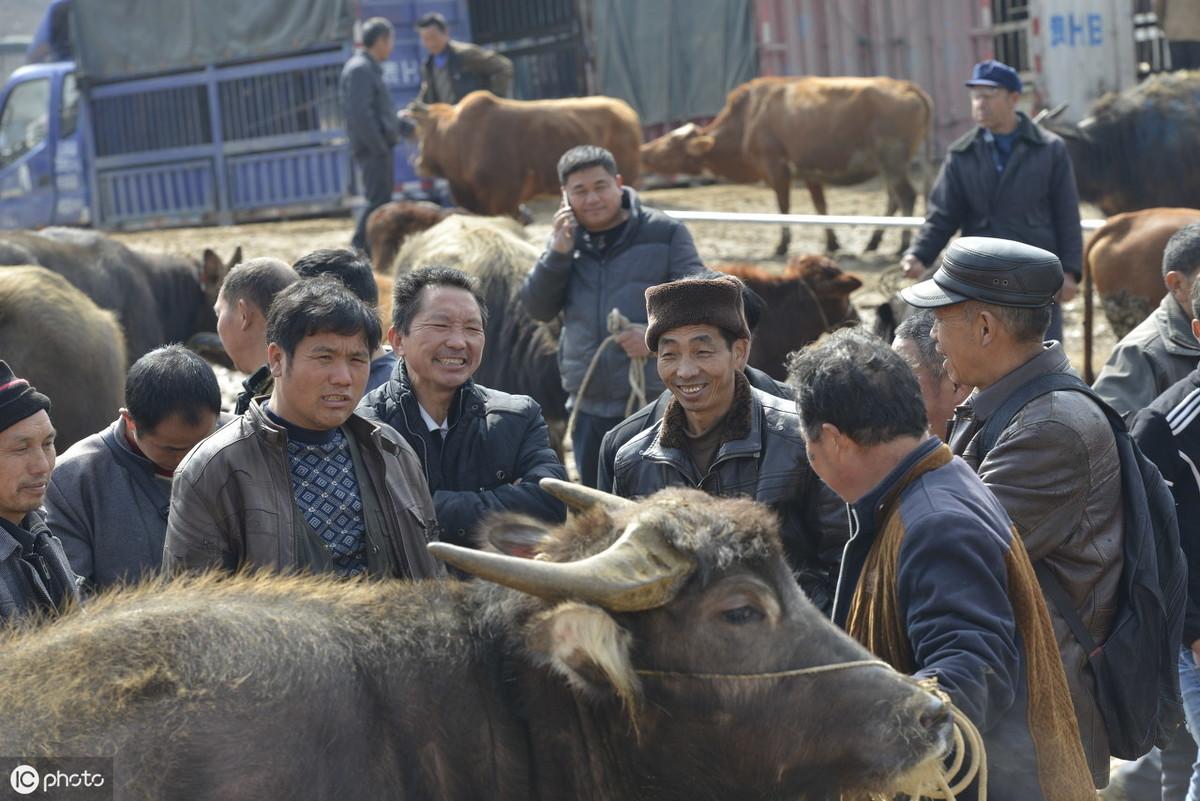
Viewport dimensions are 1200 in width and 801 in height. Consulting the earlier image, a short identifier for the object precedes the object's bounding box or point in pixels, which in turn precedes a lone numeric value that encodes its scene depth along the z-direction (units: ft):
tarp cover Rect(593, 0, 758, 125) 70.69
